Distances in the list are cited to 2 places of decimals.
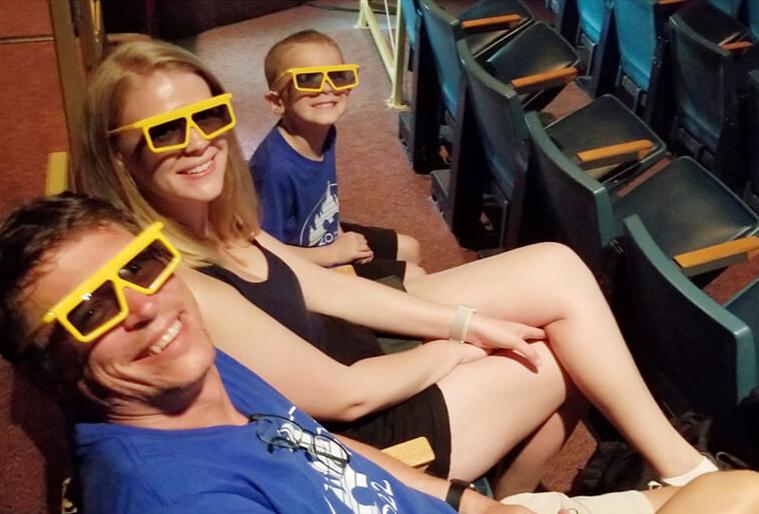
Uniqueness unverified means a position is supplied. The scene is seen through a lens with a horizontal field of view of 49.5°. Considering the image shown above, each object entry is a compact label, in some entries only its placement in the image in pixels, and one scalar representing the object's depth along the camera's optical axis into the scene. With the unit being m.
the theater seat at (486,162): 1.95
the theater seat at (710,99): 2.32
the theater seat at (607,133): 2.35
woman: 1.19
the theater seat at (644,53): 2.79
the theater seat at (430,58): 2.89
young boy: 1.81
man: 0.82
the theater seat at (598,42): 3.29
